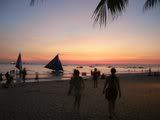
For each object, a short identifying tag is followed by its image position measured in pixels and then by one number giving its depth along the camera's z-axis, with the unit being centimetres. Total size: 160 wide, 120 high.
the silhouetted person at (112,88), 355
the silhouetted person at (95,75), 945
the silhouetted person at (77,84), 390
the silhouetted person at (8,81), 902
